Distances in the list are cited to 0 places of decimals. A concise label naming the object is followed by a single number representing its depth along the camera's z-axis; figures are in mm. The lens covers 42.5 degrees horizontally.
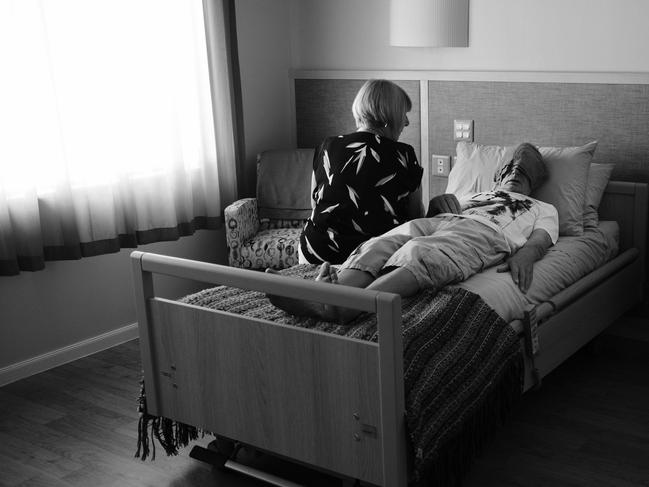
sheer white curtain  3389
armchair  4031
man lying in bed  2516
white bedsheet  2691
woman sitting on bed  2846
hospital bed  2096
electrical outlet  4117
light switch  3996
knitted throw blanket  2178
